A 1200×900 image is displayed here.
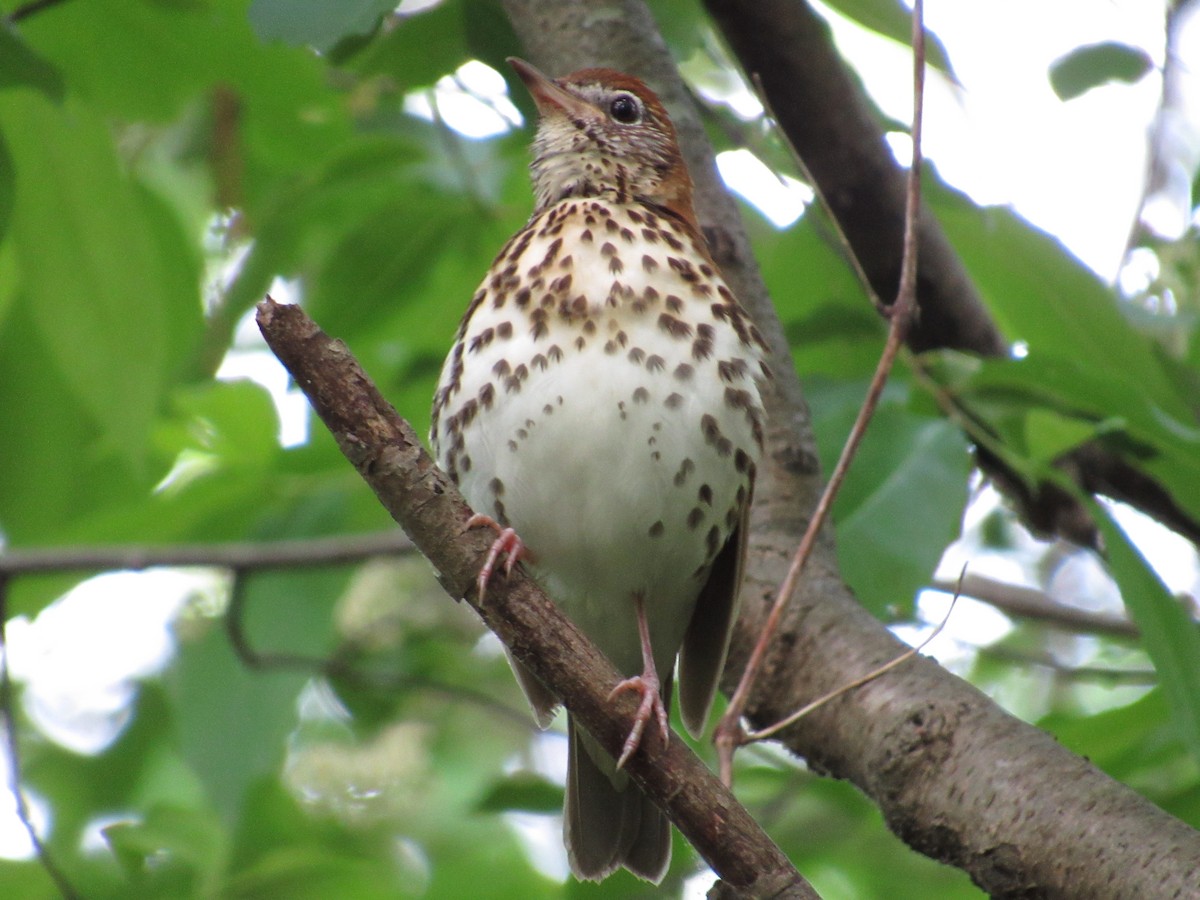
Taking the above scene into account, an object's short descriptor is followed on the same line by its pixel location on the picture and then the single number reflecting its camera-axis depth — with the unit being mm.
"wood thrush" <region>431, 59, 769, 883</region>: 6926
